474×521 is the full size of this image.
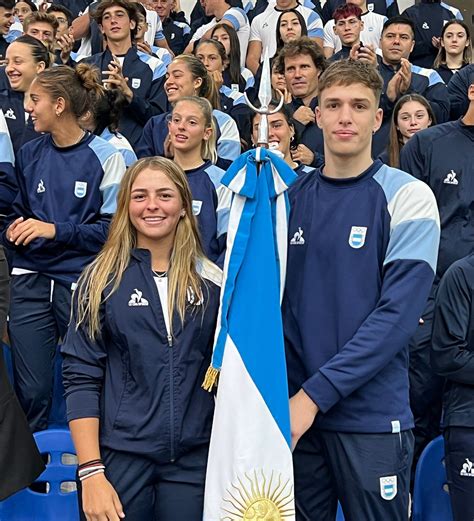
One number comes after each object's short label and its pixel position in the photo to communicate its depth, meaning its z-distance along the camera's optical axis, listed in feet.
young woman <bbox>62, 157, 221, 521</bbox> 10.46
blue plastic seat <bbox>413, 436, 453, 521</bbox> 15.03
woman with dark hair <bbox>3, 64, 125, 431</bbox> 16.44
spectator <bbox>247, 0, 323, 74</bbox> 31.63
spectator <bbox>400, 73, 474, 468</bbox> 16.81
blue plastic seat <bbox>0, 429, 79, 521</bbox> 14.67
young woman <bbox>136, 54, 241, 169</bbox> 21.58
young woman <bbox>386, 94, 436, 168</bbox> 20.77
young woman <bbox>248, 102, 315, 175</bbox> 18.49
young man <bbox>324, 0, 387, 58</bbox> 32.53
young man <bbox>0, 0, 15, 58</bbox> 26.61
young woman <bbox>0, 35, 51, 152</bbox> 21.04
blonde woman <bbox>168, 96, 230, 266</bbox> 17.12
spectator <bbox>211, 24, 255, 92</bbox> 27.61
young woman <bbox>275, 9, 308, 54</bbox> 29.14
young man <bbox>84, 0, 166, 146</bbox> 25.25
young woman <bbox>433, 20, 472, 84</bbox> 28.84
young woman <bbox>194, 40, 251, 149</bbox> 25.82
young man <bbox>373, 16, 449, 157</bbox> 24.31
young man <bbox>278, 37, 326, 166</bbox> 23.77
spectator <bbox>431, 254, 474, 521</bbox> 13.37
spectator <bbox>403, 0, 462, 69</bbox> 32.45
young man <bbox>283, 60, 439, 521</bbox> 10.50
